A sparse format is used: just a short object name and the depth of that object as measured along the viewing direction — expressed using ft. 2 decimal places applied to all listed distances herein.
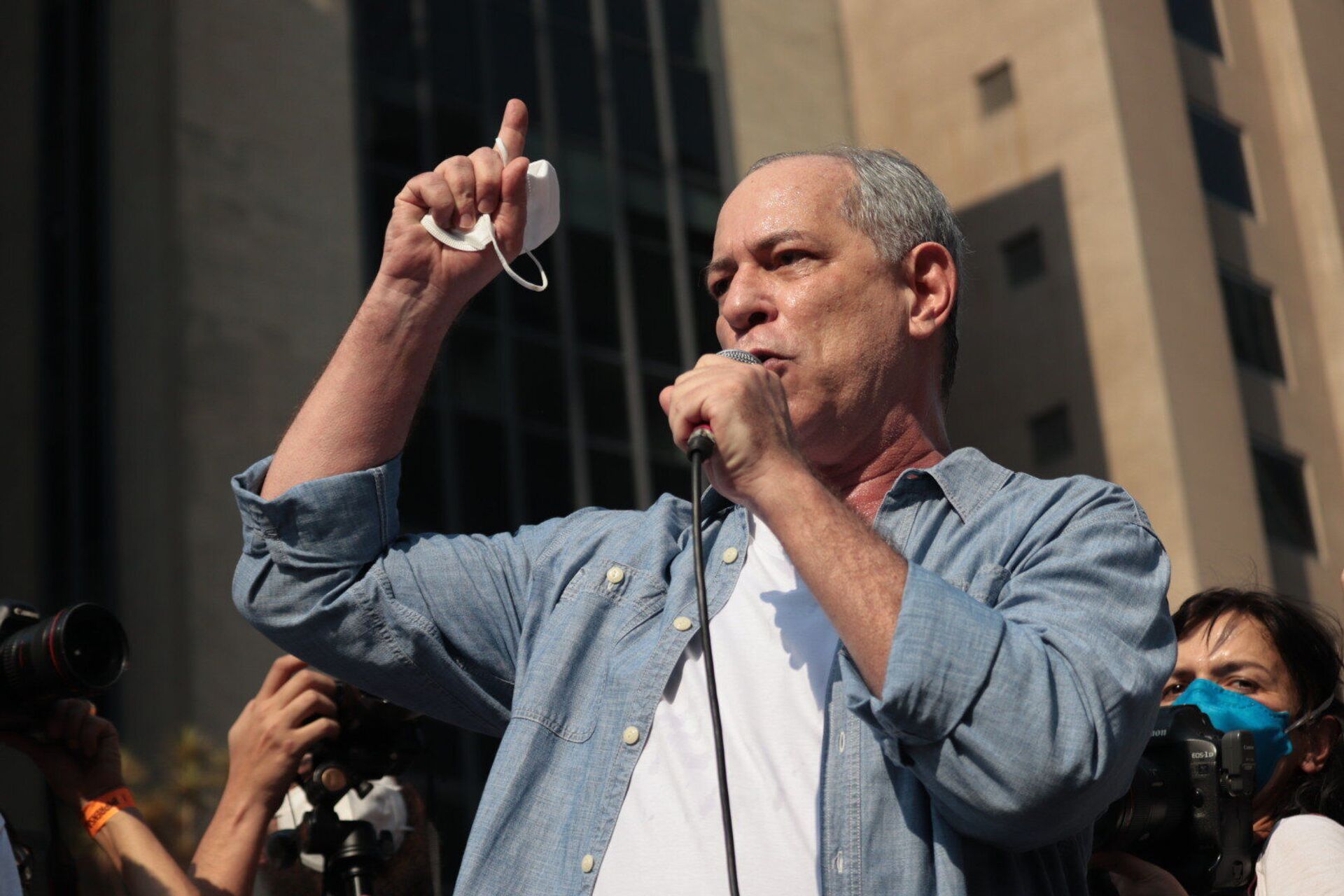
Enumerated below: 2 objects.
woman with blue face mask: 13.03
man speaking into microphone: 8.29
